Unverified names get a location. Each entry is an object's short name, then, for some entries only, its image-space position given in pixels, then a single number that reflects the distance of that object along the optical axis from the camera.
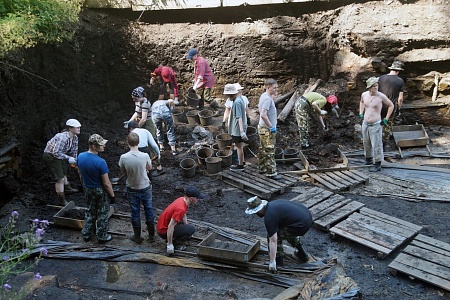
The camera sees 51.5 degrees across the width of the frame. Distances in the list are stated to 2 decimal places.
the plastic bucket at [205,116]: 12.45
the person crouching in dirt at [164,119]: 10.77
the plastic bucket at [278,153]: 10.84
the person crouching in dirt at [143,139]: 8.80
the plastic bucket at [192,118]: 12.72
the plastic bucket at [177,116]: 12.84
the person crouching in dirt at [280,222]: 6.33
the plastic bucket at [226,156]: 10.48
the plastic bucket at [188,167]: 10.15
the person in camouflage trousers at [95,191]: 7.30
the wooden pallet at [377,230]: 7.18
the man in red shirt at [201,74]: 12.41
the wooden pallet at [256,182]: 9.23
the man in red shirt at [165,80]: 12.28
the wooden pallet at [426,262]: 6.41
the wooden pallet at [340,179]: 9.30
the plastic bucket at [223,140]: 10.96
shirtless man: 9.60
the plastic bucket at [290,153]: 10.69
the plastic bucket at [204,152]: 10.80
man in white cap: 8.50
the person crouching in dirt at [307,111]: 10.88
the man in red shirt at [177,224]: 6.99
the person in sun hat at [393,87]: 10.73
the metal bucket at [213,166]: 10.21
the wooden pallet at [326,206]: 7.96
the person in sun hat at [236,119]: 9.66
